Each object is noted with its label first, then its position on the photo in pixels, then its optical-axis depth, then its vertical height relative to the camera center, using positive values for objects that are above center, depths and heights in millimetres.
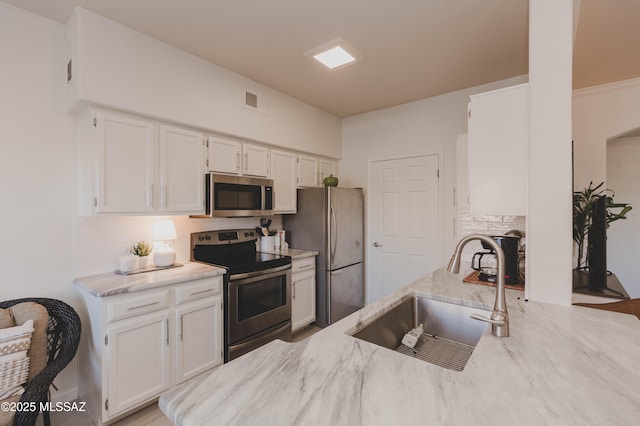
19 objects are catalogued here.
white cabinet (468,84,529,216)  1660 +361
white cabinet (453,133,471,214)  2762 +369
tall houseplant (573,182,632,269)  2491 -56
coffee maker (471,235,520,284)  1989 -327
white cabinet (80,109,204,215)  2088 +350
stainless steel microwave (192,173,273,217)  2699 +153
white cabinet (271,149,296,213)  3387 +377
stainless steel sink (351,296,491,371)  1400 -626
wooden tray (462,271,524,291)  1897 -474
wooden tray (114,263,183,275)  2295 -476
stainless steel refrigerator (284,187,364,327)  3424 -356
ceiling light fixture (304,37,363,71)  2332 +1331
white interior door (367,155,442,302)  3541 -143
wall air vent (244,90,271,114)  2991 +1153
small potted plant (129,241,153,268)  2406 -335
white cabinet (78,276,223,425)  1881 -945
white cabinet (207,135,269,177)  2770 +548
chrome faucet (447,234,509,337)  1146 -352
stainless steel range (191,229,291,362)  2482 -711
